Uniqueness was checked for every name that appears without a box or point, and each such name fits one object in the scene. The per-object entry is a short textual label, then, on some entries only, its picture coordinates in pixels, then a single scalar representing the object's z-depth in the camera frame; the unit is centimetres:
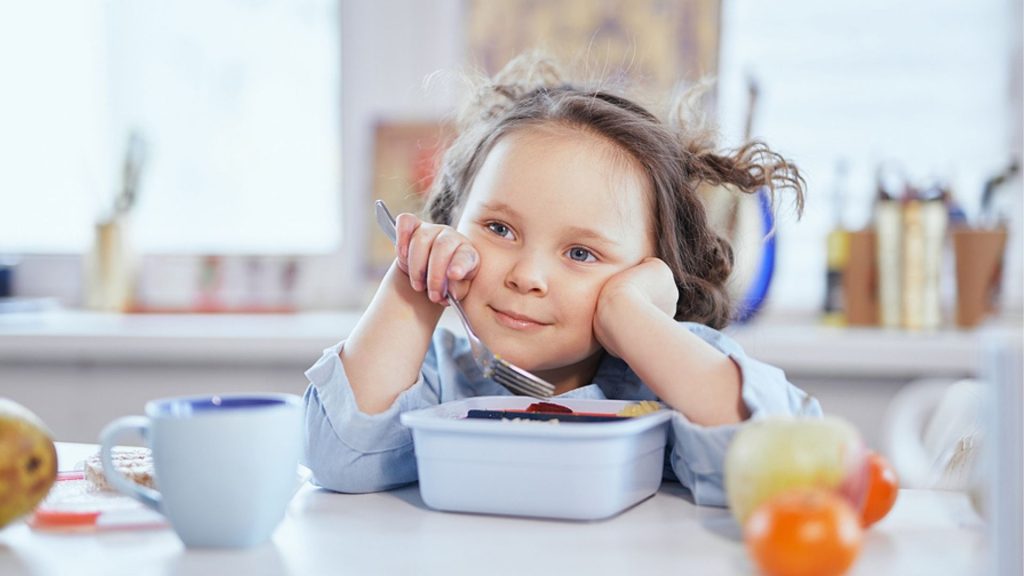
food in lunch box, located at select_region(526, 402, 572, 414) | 89
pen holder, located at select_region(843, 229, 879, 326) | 222
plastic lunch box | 74
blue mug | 65
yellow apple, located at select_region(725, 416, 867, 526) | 66
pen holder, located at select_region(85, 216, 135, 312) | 251
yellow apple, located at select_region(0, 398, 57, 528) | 69
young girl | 87
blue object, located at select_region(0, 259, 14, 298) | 257
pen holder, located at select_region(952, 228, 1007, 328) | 216
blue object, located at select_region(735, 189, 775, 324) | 195
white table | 64
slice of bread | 81
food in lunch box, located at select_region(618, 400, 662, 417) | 87
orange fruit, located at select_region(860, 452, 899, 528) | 73
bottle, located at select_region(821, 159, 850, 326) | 228
